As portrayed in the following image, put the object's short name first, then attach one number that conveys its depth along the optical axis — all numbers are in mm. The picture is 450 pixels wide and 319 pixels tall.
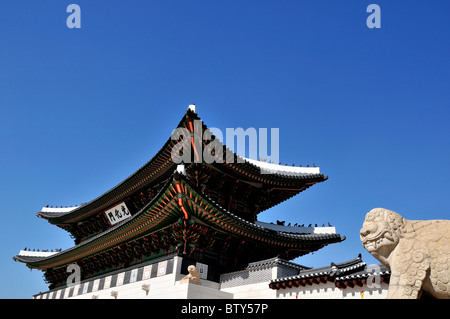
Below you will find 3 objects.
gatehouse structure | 17688
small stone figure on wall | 16578
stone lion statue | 7770
